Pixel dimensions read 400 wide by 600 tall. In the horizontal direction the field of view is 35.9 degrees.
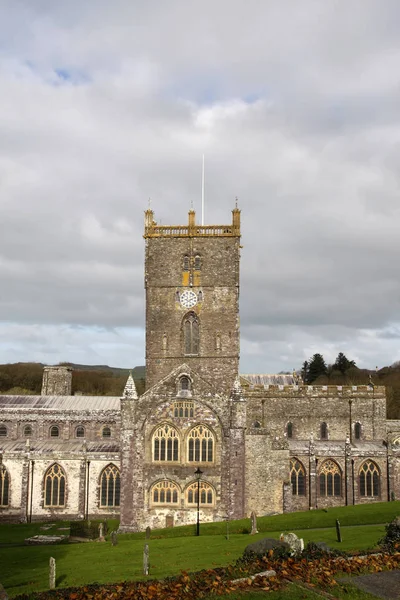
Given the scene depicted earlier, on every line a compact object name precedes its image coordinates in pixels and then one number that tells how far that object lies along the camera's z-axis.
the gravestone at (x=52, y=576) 22.73
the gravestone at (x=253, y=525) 36.16
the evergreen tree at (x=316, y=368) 125.69
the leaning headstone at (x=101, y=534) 38.38
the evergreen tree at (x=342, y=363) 131.62
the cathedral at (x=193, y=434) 44.38
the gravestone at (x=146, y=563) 24.53
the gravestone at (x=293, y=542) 22.88
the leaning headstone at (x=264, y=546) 22.50
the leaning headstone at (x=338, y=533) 30.46
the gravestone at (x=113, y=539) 35.16
